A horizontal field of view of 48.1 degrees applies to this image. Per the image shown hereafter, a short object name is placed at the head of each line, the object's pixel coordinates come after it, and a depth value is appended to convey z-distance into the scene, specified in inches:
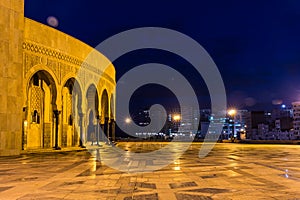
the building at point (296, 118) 4950.8
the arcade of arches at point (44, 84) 597.8
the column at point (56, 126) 703.7
